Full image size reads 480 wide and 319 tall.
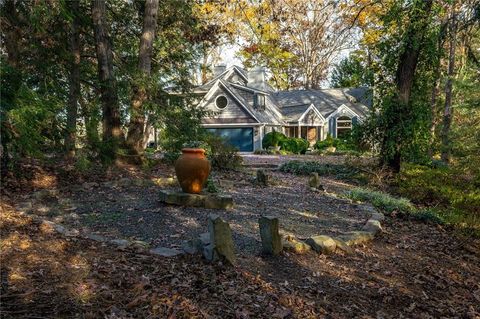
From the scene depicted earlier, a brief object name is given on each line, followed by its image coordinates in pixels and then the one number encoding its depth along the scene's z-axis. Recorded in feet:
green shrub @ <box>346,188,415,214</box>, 30.76
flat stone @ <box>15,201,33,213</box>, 21.53
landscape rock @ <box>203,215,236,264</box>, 15.15
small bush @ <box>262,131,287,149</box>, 95.96
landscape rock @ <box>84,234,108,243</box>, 16.81
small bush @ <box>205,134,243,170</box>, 43.93
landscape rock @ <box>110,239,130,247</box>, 16.26
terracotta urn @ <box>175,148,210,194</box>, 25.26
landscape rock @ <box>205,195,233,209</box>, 24.80
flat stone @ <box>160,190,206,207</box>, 24.62
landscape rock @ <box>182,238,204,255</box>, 15.88
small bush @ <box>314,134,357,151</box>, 97.27
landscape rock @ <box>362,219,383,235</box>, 22.84
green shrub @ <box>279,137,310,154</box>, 93.97
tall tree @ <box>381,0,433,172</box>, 43.92
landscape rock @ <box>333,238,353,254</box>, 19.30
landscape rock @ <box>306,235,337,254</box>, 18.65
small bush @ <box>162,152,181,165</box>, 44.62
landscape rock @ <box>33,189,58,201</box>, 25.08
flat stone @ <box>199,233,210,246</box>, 15.78
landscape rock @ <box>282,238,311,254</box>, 18.00
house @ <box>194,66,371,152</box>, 99.81
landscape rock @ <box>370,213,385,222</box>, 26.02
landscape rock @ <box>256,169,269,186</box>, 36.99
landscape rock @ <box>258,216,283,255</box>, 16.87
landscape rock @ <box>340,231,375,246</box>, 20.53
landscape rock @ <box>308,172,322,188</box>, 37.06
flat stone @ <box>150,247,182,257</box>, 15.56
